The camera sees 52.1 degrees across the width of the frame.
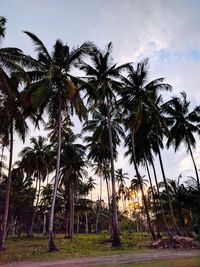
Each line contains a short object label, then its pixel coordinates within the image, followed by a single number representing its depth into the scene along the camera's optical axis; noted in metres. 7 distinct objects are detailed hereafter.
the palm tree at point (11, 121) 14.68
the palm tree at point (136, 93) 20.31
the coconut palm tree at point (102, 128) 24.18
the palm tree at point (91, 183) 46.35
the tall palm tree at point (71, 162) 28.51
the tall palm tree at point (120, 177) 49.95
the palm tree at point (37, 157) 30.33
